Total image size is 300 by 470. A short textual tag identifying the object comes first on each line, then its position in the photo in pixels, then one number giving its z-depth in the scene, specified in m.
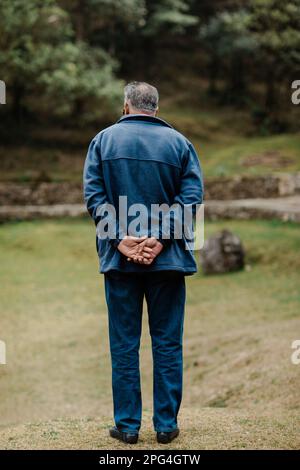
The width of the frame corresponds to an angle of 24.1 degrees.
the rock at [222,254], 14.94
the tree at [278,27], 18.58
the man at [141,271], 3.92
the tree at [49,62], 22.41
